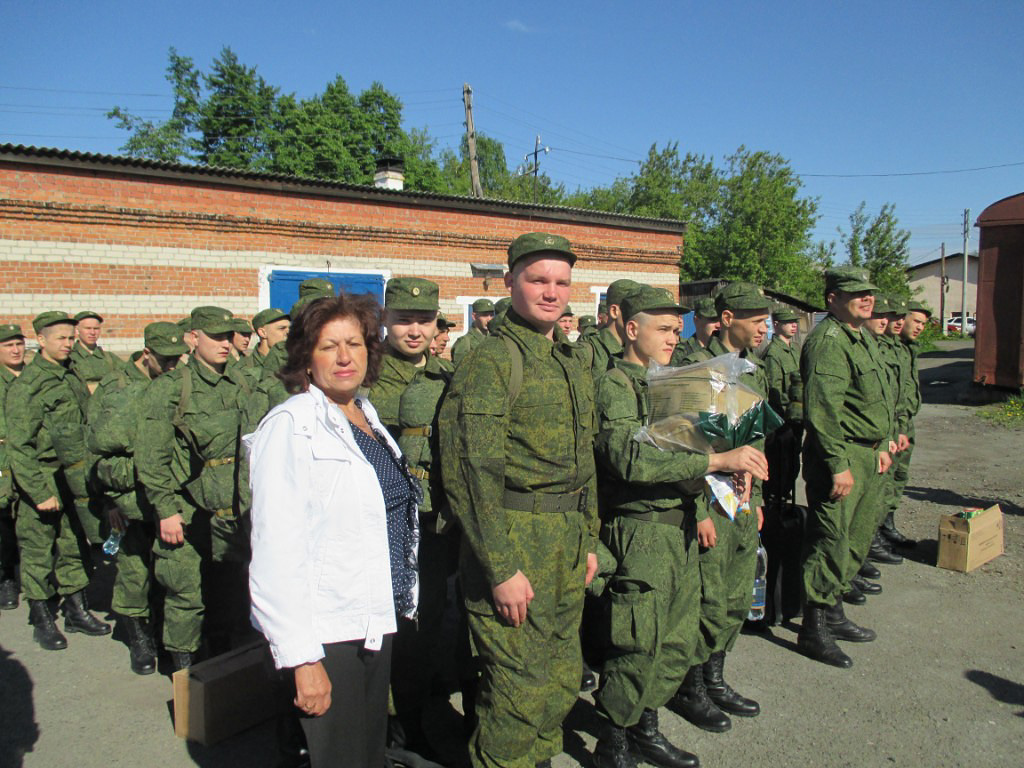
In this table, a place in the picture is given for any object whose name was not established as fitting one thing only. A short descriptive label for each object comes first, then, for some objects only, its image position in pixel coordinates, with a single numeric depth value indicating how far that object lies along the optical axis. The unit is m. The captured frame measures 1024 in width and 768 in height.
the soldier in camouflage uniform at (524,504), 2.44
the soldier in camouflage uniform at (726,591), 3.53
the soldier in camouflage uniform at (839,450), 4.22
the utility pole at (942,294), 49.16
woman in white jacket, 2.00
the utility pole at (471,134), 27.62
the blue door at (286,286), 12.40
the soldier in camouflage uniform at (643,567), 3.00
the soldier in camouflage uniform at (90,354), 7.59
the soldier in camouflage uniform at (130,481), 4.18
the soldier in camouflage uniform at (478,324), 8.90
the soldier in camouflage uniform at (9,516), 5.46
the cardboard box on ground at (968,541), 5.68
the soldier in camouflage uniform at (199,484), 3.79
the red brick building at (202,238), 10.23
